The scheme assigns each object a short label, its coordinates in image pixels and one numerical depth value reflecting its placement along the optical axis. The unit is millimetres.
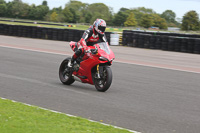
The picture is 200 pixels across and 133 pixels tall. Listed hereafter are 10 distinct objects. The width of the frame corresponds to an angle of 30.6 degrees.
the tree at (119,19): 152000
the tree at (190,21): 108750
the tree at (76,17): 159500
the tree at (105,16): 154250
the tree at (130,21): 141875
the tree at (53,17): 146825
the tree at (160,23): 131662
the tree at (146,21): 126812
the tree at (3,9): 151125
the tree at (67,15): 157000
